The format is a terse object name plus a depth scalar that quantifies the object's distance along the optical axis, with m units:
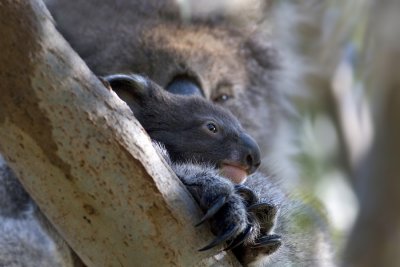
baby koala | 4.84
